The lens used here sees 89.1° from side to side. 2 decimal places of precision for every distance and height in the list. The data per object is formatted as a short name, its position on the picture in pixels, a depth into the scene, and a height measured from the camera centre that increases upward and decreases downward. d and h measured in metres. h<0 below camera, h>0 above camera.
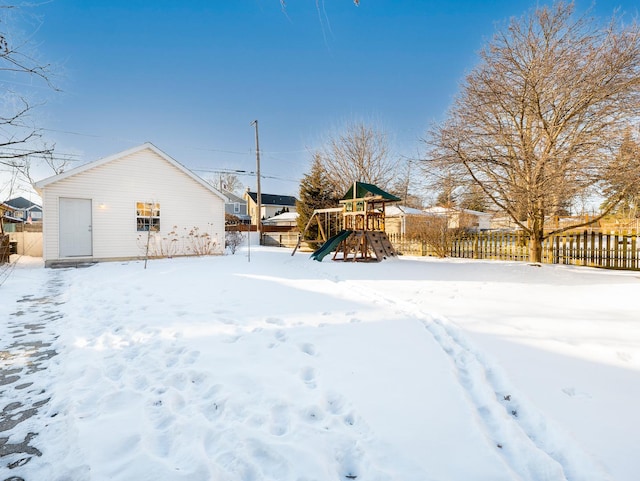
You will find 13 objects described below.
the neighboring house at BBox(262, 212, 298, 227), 35.25 +1.70
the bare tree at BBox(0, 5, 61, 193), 2.80 +1.49
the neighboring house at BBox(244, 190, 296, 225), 44.19 +4.55
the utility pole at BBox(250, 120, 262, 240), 23.53 +5.06
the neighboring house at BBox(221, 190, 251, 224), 43.06 +3.71
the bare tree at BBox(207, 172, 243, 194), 39.84 +6.95
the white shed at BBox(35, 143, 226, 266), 10.73 +0.98
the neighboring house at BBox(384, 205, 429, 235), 23.16 +1.51
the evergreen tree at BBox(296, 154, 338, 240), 20.50 +2.67
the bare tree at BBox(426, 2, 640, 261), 8.02 +3.32
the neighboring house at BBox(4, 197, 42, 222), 49.42 +4.48
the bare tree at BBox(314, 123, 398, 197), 21.31 +5.21
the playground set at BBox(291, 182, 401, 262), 11.57 +0.23
